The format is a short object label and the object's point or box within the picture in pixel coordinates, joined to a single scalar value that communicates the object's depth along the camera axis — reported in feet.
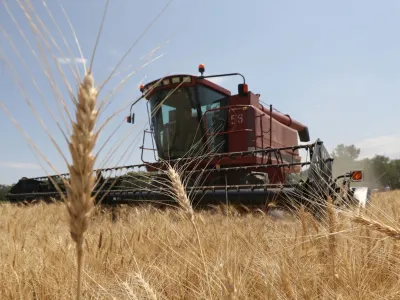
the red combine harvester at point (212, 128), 15.05
